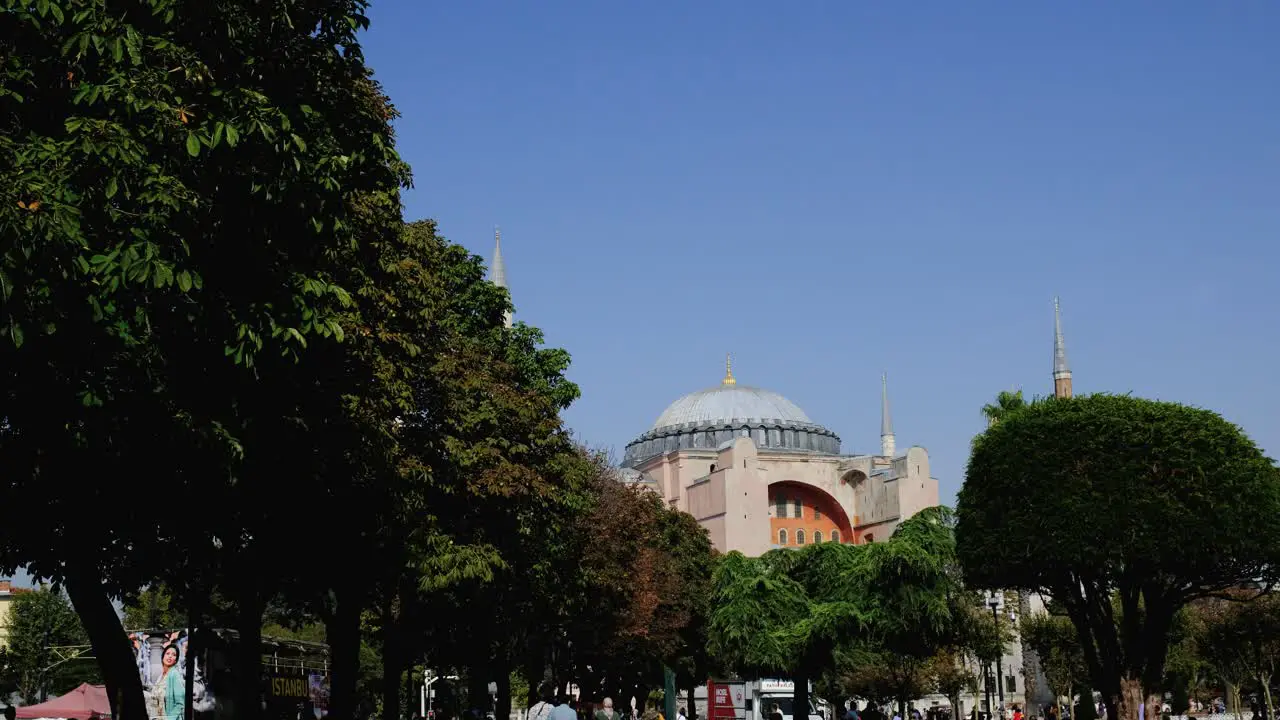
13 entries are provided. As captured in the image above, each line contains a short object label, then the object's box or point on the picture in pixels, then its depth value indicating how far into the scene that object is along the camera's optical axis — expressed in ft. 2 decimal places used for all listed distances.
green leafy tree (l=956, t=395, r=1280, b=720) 97.40
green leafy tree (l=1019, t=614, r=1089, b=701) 188.03
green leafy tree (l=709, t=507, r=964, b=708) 112.16
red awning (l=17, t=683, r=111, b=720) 117.08
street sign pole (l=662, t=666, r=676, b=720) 108.47
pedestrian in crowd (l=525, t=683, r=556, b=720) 66.80
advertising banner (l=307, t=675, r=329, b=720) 115.85
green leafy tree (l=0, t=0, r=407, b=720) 36.73
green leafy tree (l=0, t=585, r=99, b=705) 230.68
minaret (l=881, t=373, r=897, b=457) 408.05
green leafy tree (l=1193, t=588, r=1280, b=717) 150.61
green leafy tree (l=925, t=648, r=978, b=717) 207.31
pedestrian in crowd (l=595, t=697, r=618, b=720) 60.57
